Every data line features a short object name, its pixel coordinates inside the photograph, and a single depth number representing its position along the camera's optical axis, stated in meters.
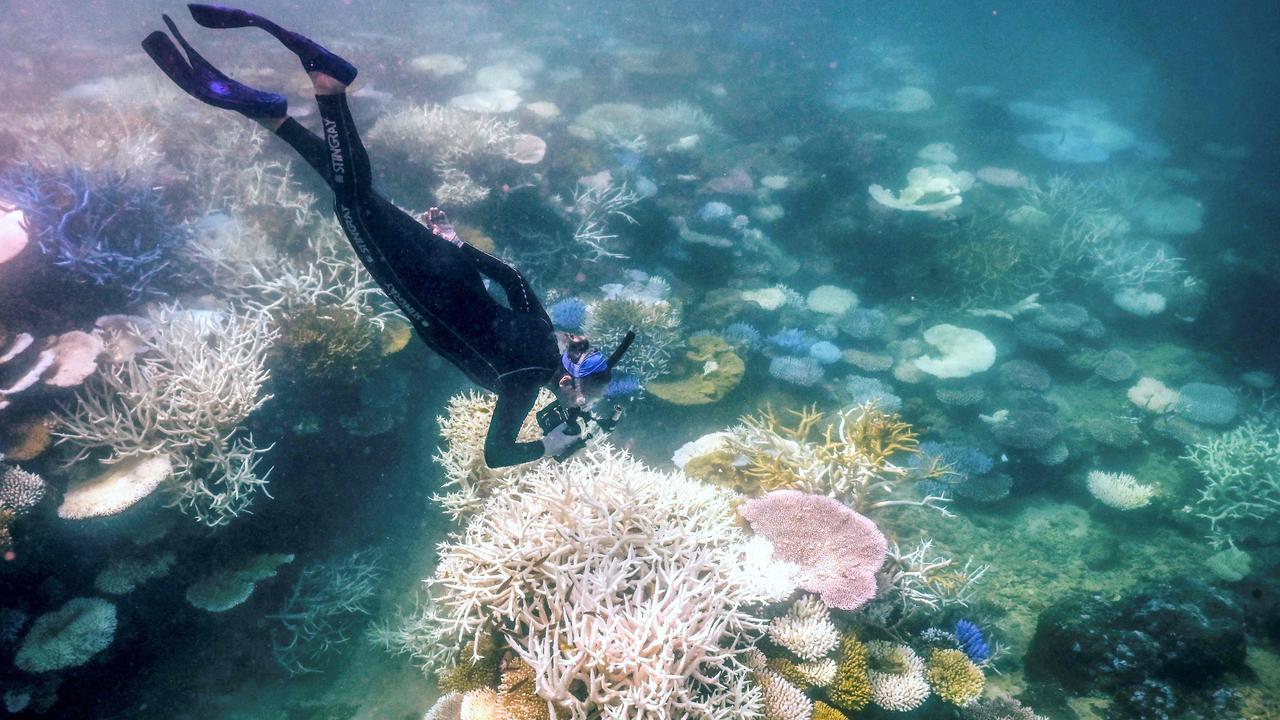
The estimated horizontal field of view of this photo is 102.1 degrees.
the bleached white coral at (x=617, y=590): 2.48
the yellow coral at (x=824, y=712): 2.96
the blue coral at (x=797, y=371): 7.03
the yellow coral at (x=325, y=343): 5.14
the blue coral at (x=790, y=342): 7.76
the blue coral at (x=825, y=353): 8.06
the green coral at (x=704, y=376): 6.33
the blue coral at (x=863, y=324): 8.80
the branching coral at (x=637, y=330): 6.54
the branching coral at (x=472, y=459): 4.30
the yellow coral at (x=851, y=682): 3.09
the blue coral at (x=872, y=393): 7.43
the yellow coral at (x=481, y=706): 2.74
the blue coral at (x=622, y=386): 6.16
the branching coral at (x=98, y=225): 5.35
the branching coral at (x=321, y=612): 4.90
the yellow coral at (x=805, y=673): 3.04
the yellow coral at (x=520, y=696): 2.65
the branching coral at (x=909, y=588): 3.68
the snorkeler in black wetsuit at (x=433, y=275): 2.82
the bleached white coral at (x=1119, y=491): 6.46
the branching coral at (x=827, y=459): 4.22
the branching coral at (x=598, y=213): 8.31
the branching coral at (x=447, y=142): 7.94
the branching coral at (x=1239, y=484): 6.50
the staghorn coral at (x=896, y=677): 3.17
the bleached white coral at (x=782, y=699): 2.84
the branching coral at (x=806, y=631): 3.10
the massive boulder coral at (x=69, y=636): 3.71
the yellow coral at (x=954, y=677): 3.44
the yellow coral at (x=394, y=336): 5.82
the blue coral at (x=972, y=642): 4.13
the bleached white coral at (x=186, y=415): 4.08
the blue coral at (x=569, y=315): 6.68
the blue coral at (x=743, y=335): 7.51
